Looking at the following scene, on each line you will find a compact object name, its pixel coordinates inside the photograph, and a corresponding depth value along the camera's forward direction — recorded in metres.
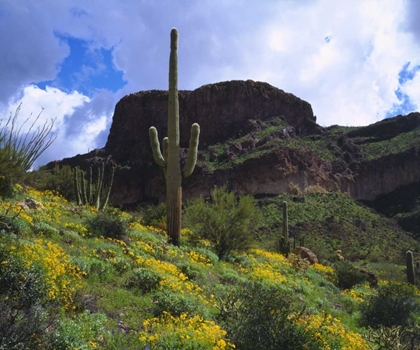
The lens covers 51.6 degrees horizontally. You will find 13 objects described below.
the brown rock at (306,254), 20.73
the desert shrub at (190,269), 9.34
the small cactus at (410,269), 21.84
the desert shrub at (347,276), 15.91
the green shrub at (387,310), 10.20
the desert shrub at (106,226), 11.01
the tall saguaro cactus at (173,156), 13.70
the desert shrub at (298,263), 15.76
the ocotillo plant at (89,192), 18.65
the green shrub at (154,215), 19.83
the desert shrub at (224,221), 15.01
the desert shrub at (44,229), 8.97
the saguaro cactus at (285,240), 23.05
